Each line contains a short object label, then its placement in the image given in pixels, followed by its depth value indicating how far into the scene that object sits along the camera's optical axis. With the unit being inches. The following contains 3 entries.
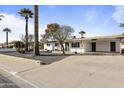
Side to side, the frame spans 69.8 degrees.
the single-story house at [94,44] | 572.1
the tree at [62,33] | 615.9
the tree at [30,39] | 1005.3
